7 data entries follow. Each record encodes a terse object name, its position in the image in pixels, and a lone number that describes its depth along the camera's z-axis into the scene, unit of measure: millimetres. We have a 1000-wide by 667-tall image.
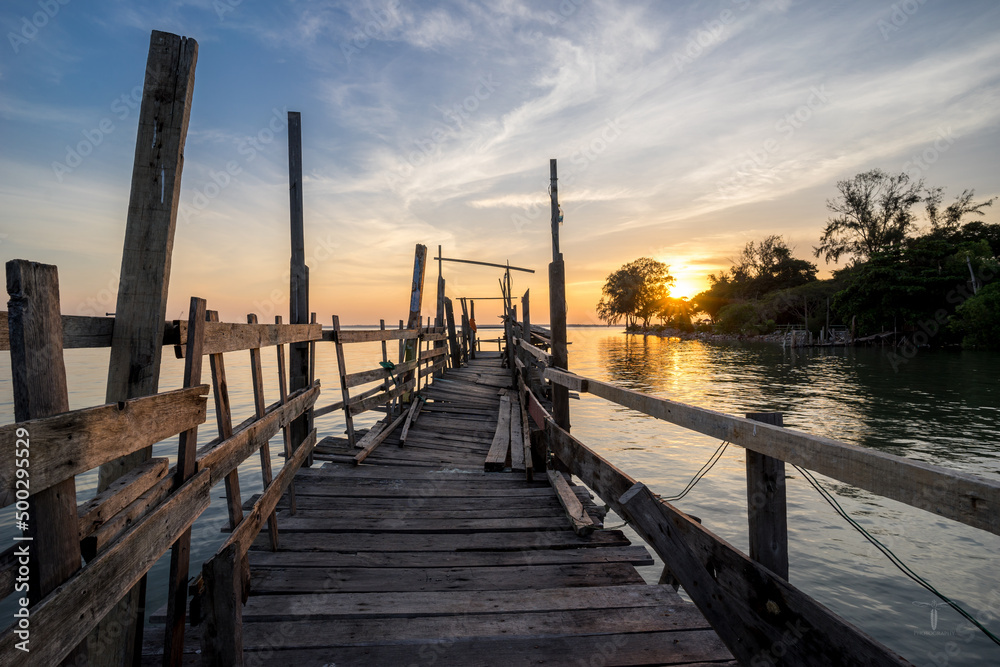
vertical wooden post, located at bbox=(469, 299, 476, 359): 25591
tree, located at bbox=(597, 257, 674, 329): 92250
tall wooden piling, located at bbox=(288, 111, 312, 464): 5750
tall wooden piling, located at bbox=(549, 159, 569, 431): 5474
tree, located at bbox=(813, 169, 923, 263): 49000
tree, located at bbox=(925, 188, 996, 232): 44688
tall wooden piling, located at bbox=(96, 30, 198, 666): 2422
